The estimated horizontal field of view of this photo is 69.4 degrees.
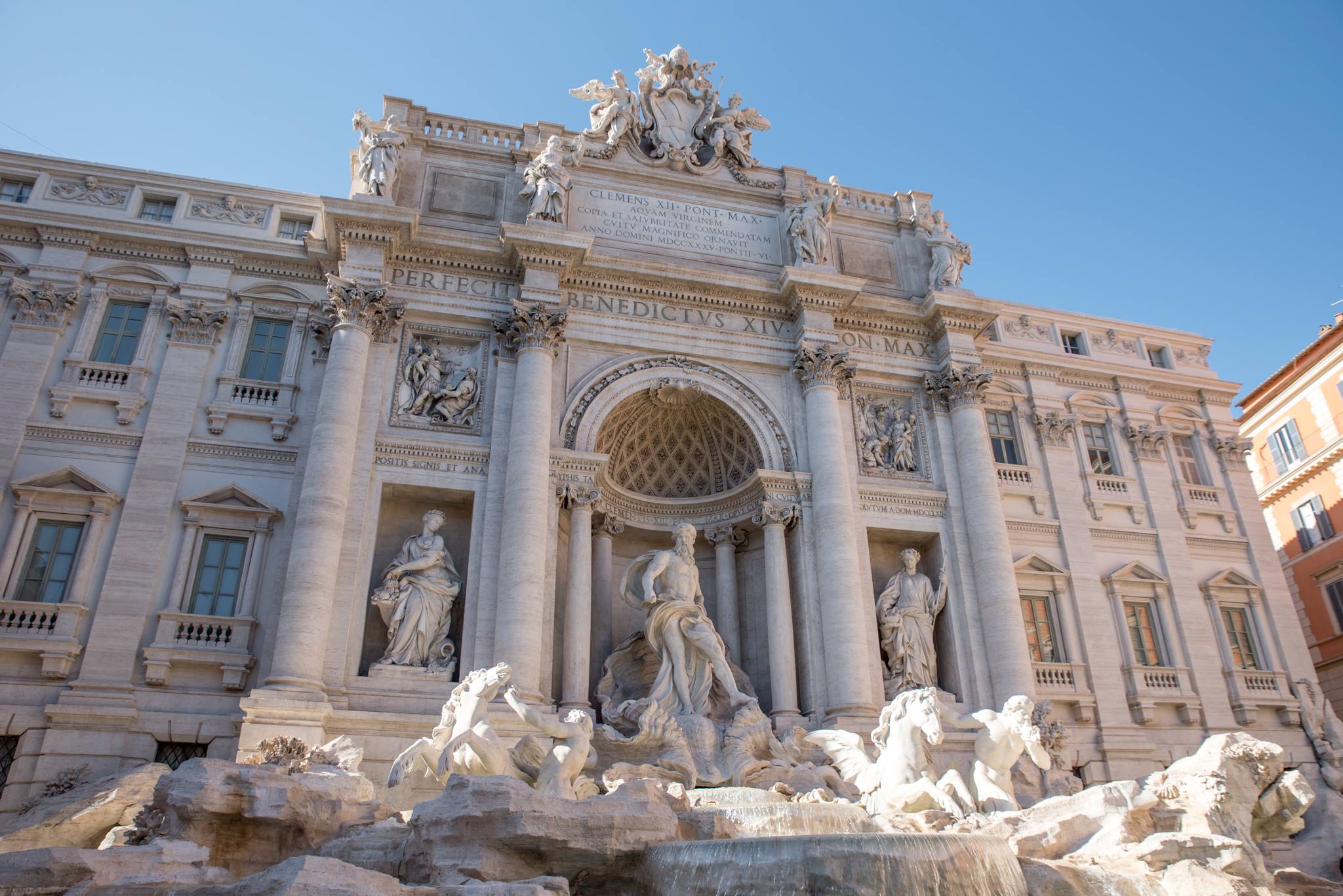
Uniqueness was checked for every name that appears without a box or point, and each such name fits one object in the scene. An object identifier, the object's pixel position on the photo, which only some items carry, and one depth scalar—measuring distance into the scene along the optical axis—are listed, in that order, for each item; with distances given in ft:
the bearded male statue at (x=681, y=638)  54.75
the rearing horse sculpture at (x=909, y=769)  41.39
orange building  90.53
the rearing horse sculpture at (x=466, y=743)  40.75
